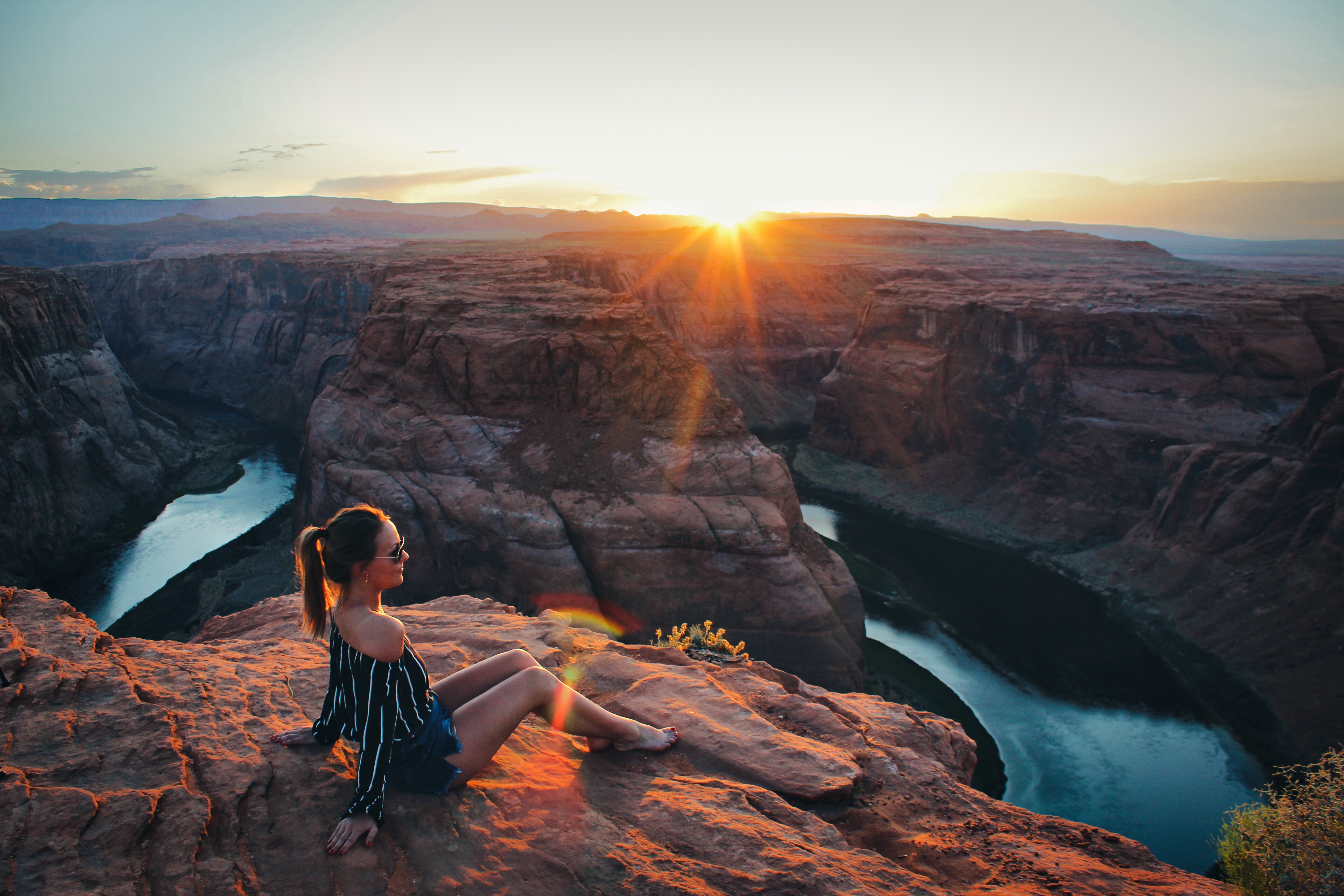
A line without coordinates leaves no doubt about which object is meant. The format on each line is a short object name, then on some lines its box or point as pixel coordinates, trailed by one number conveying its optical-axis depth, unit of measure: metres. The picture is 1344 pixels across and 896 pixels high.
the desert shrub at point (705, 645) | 11.76
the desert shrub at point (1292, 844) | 7.27
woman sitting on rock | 4.98
